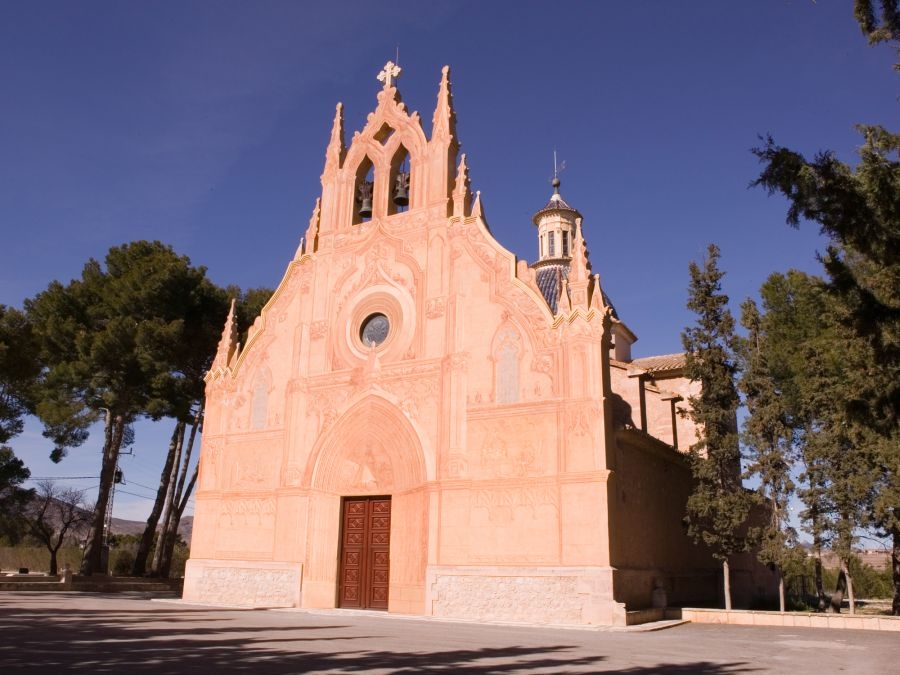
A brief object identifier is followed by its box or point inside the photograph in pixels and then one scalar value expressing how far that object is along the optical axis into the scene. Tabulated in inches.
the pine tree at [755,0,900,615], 369.1
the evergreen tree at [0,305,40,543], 1013.2
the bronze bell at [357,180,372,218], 948.0
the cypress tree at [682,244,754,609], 779.4
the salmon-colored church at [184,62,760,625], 686.5
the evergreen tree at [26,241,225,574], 1114.7
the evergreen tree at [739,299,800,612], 763.4
